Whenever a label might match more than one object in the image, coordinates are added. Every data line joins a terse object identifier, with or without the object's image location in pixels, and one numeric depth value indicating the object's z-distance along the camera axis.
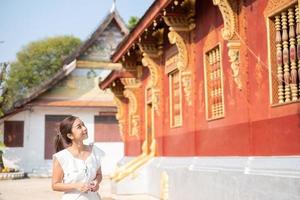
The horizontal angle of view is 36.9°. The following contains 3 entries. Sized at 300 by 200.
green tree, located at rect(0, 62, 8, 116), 10.64
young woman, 3.48
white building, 23.39
